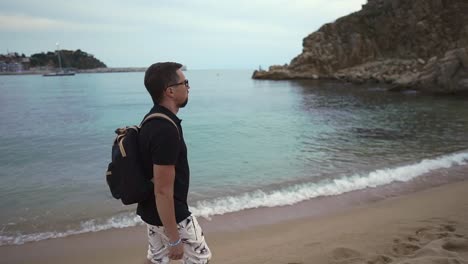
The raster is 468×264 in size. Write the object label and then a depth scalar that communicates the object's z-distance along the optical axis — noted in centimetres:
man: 229
